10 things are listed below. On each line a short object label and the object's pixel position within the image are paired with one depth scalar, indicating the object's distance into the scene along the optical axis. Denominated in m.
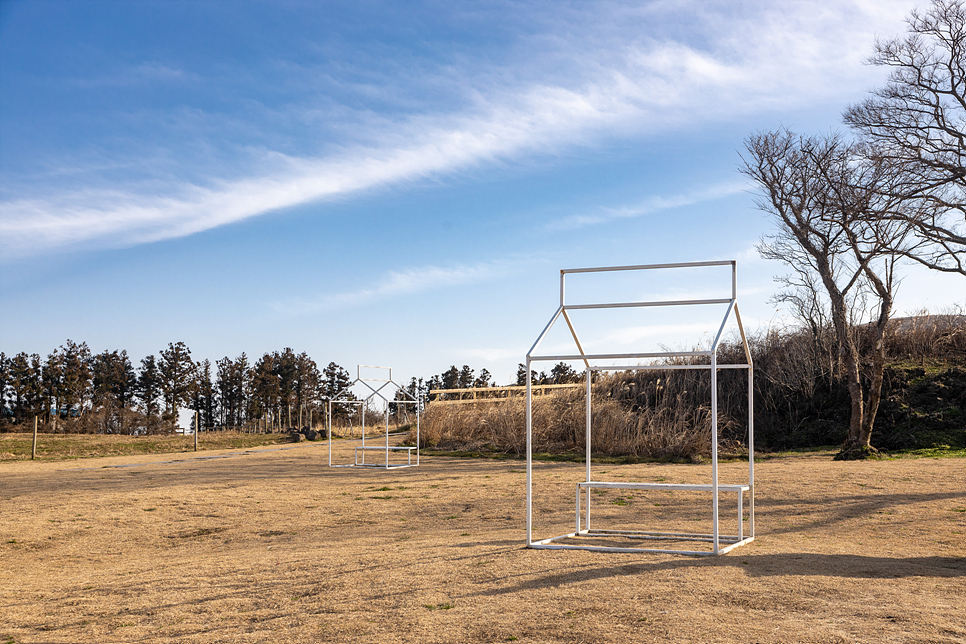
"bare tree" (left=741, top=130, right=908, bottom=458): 17.77
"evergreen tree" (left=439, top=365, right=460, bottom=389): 54.84
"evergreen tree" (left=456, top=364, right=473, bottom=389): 53.83
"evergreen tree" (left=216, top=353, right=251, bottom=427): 51.78
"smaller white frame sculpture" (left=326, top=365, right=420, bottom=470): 18.58
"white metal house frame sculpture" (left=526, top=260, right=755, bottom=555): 6.68
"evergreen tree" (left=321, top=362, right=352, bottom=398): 54.62
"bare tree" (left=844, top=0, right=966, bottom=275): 16.34
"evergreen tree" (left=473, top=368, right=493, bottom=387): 52.39
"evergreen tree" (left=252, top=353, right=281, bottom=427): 49.94
